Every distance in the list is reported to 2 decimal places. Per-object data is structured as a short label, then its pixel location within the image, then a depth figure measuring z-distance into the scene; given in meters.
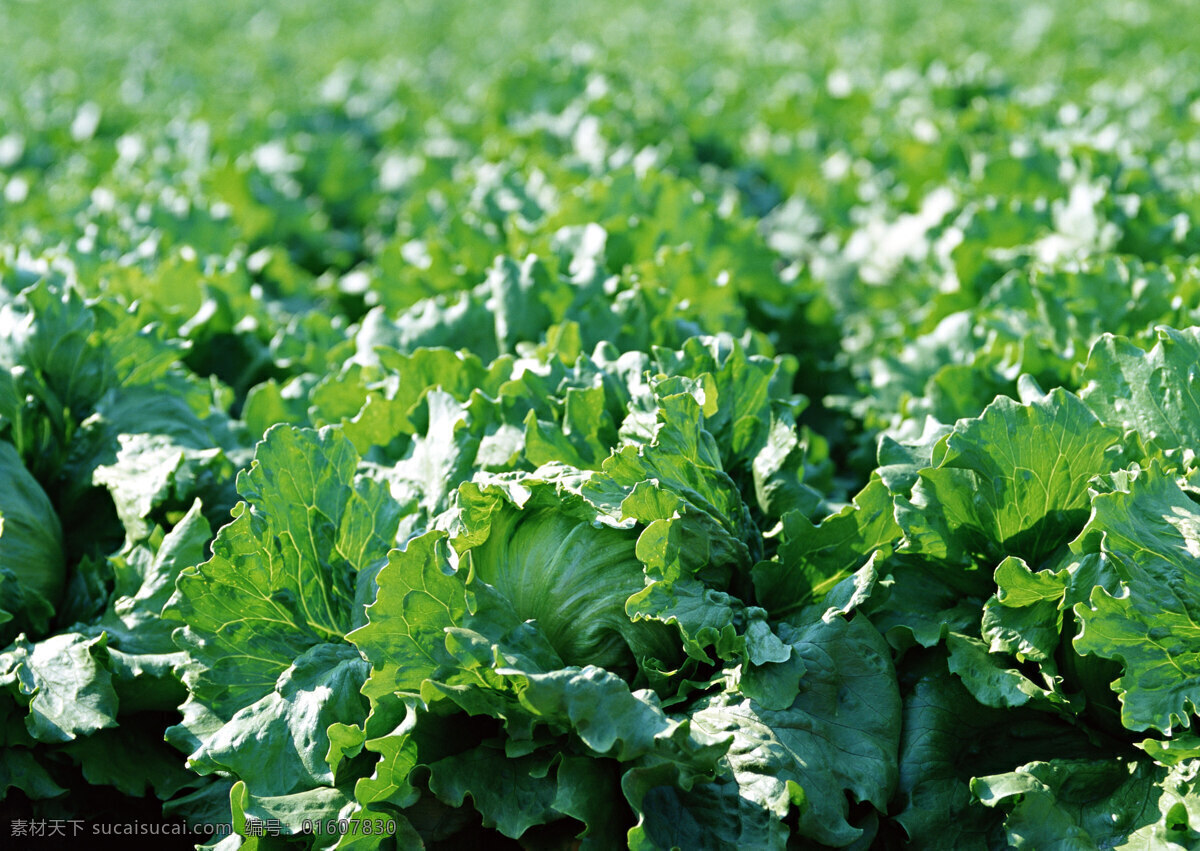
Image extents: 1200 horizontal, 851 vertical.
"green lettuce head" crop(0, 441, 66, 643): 3.10
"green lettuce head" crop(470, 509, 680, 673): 2.64
